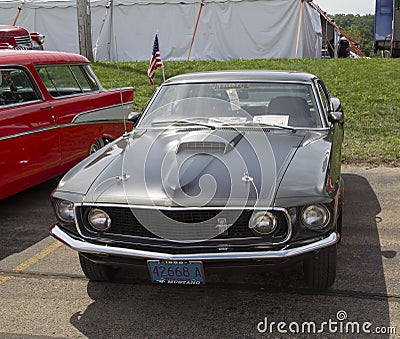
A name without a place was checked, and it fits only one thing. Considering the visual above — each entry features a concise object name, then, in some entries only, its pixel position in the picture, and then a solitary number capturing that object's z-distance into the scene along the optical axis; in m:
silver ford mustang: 3.14
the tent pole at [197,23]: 17.05
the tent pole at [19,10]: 18.16
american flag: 10.98
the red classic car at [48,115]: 5.41
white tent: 16.84
